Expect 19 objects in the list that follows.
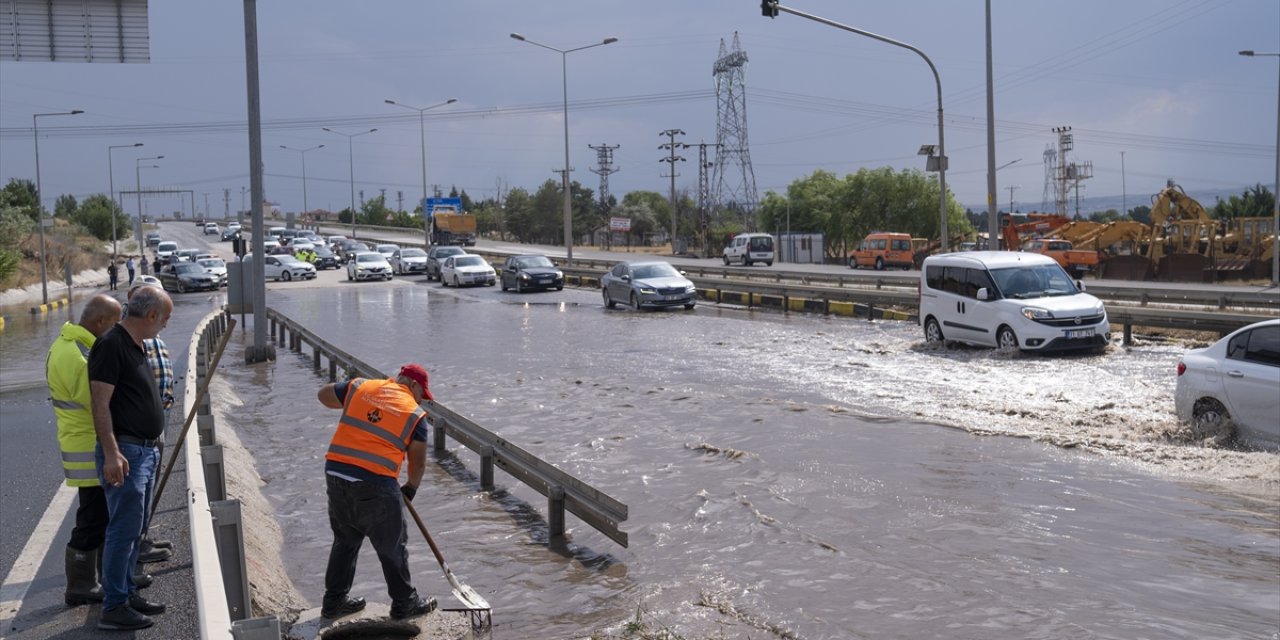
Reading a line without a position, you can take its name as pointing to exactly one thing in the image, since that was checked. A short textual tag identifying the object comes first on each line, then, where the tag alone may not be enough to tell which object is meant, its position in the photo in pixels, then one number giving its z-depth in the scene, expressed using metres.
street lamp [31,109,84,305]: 43.34
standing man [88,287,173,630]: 5.82
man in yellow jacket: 6.21
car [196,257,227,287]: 52.89
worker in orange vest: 6.27
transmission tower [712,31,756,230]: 86.06
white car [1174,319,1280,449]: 10.22
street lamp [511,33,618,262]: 52.50
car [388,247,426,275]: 57.47
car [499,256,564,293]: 41.84
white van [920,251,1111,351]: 18.02
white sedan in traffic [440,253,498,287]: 47.31
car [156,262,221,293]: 50.78
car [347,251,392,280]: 53.72
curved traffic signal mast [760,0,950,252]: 24.92
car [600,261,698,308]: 31.48
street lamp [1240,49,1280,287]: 36.56
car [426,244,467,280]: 52.55
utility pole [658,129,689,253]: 85.88
